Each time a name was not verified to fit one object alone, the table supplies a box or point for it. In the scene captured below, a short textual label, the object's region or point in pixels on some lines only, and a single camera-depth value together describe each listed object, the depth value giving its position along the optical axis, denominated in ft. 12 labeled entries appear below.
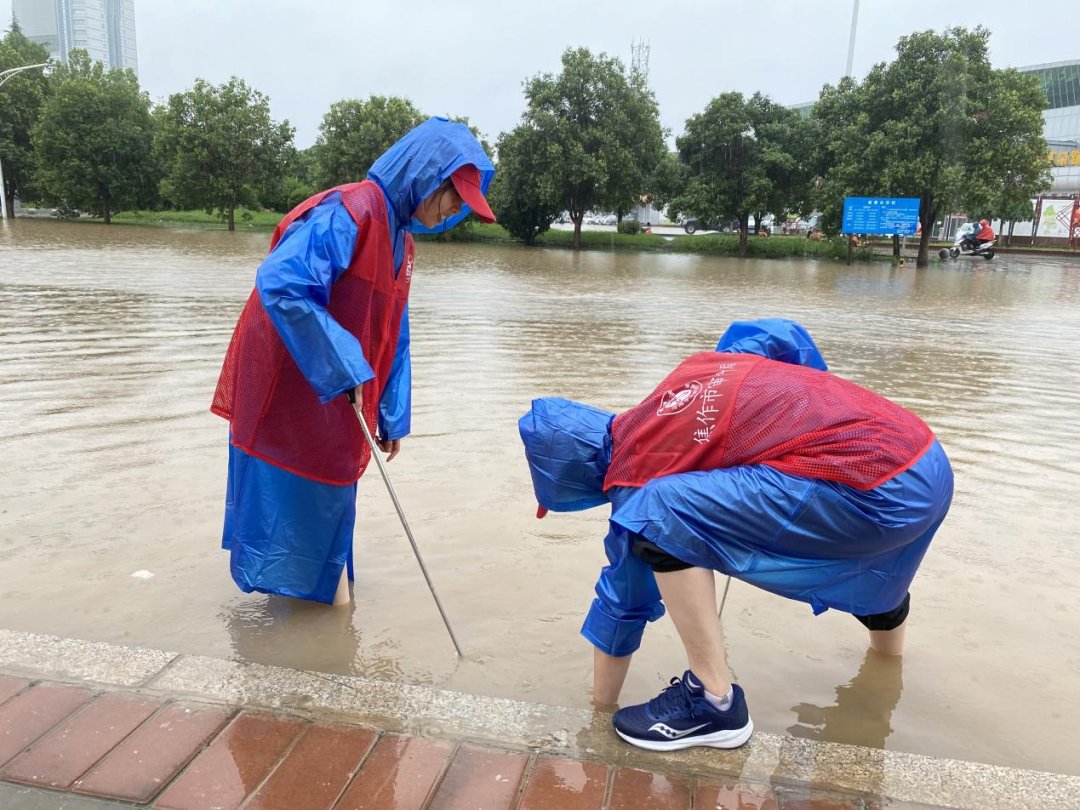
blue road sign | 85.51
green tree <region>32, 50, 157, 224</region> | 120.47
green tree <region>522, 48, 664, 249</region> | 102.53
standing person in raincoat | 7.58
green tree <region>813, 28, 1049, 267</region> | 82.94
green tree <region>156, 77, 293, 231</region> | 111.75
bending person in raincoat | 6.17
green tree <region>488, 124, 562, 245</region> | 104.62
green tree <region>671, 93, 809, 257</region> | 101.24
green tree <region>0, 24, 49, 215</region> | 129.39
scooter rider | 113.91
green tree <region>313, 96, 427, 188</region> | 109.09
